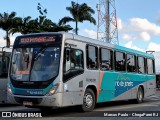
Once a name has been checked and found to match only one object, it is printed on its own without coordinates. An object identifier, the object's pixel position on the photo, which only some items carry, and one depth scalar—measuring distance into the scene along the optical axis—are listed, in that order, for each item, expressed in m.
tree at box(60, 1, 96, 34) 52.97
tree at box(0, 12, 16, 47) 52.75
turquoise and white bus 13.30
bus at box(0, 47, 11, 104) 18.02
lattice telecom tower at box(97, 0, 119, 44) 63.88
